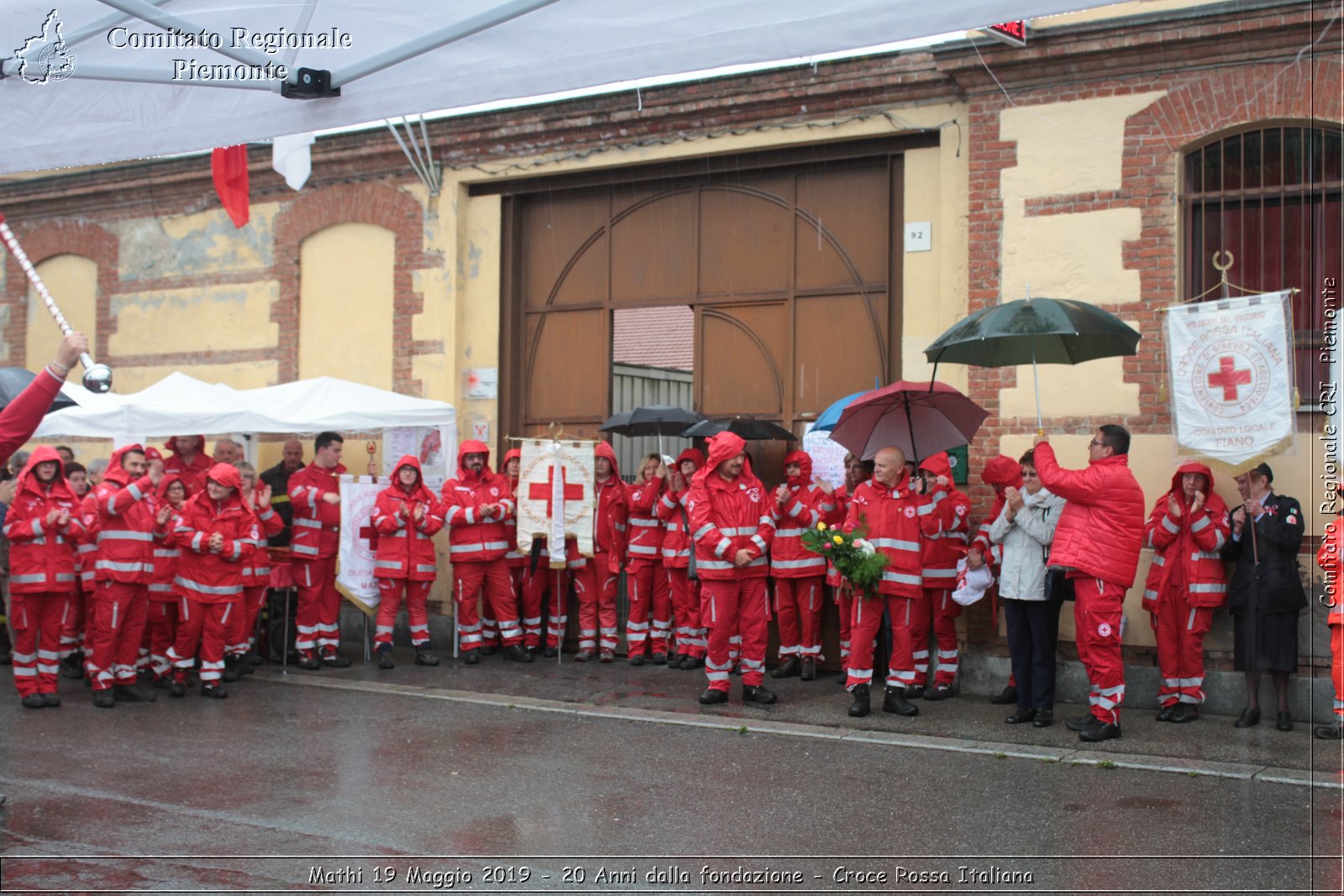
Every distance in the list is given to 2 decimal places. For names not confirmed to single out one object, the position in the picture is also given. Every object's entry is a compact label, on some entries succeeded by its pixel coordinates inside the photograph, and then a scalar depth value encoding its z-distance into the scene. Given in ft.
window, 32.94
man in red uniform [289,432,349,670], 41.32
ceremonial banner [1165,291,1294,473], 29.55
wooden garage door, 41.34
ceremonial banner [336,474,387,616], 41.16
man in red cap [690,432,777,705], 32.78
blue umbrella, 37.41
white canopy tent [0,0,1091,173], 12.39
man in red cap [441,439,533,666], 41.39
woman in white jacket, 31.01
